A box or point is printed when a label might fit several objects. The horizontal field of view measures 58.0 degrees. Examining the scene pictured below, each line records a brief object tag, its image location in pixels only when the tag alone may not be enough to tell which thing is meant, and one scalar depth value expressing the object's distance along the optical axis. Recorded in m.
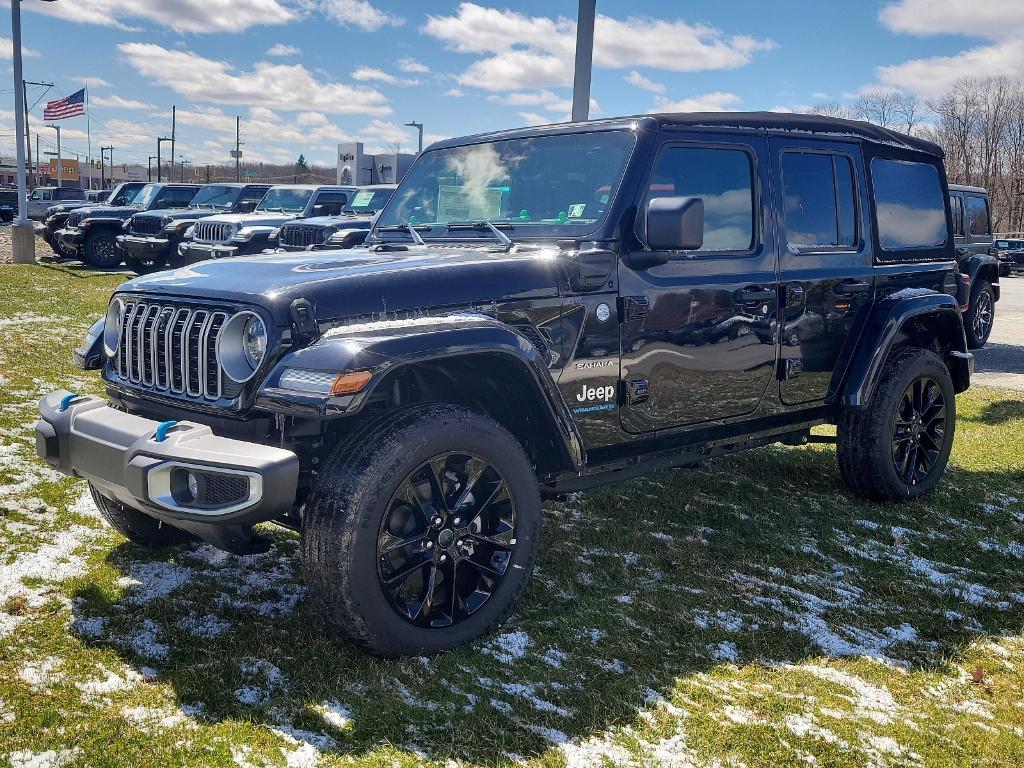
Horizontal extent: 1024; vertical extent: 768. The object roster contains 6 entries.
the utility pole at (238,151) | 73.94
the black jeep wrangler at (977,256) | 13.77
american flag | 27.52
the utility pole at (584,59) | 7.45
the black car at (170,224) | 16.48
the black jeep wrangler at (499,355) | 3.05
